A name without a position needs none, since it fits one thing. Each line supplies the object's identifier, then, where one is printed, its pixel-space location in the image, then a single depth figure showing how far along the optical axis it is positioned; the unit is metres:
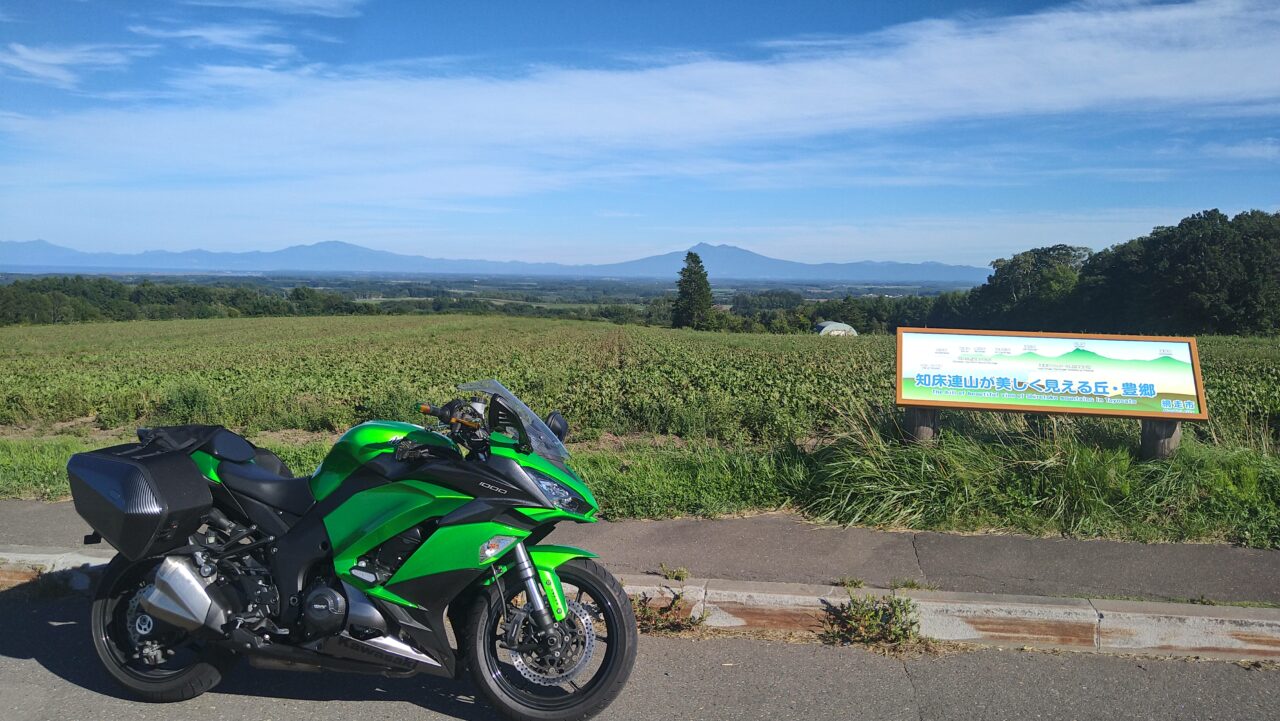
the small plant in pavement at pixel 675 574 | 4.48
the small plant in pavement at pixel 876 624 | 4.03
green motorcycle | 3.21
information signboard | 5.61
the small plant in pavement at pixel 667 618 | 4.22
